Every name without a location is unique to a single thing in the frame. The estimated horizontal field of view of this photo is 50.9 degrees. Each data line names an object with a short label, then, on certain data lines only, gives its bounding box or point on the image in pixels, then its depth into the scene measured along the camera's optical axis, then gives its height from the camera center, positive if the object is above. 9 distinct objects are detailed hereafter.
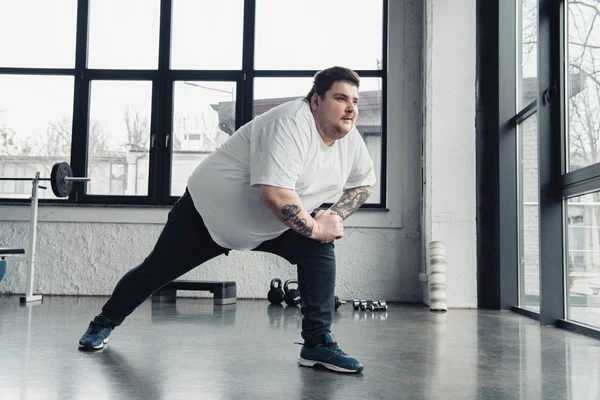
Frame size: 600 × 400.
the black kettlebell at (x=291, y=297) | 4.50 -0.36
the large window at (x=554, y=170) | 3.12 +0.47
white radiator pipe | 4.40 -0.19
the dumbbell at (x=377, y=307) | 4.32 -0.40
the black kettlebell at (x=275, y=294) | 4.65 -0.35
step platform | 4.68 -0.31
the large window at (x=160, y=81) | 5.44 +1.43
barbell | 4.72 +0.49
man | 2.05 +0.16
